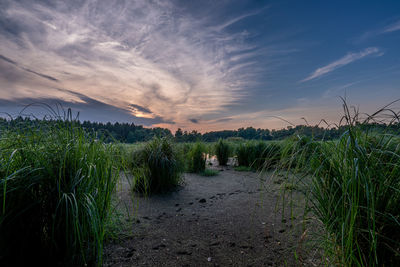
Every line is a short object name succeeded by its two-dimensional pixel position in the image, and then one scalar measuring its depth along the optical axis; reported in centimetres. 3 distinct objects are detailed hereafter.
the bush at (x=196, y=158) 649
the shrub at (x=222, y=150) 816
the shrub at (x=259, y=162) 729
